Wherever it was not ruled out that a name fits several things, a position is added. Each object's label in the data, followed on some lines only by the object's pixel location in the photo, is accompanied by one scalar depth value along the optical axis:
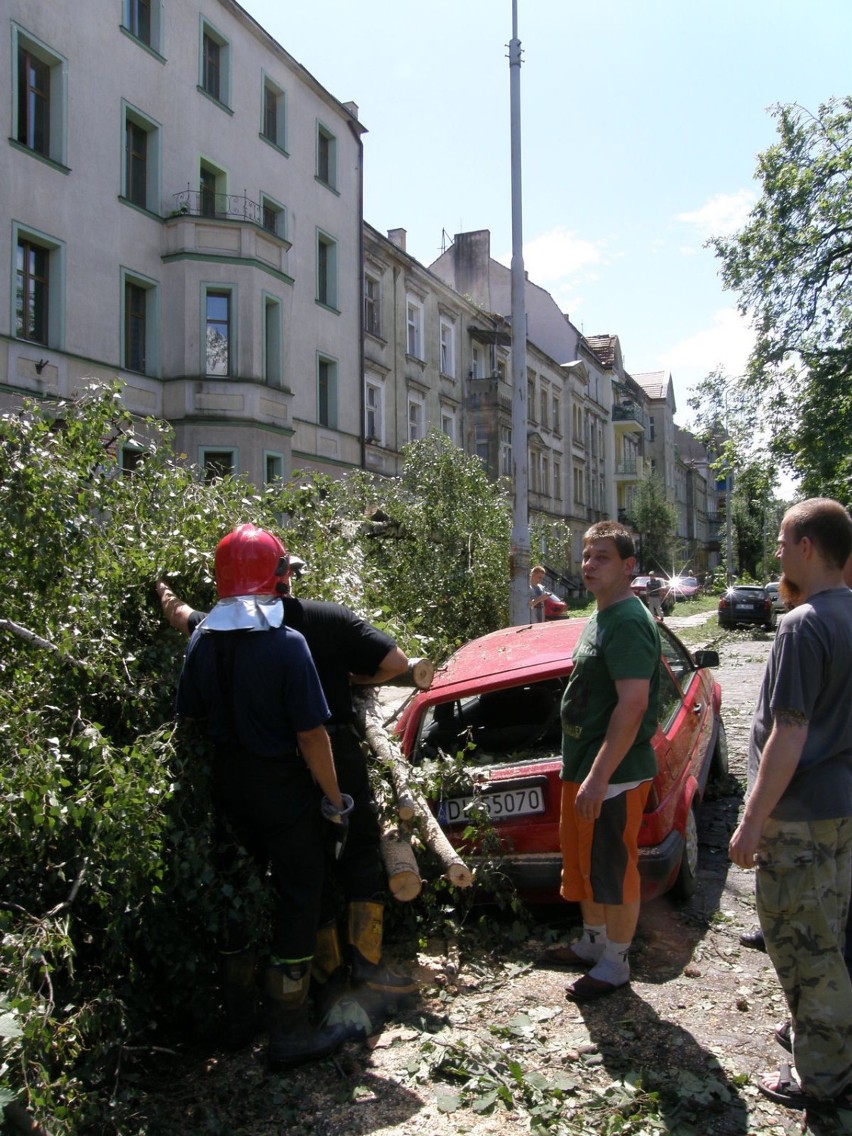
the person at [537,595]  14.41
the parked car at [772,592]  30.21
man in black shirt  3.70
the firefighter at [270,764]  3.30
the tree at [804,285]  21.55
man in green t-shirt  3.65
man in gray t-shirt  2.87
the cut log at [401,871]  3.88
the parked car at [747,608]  28.00
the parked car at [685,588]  44.31
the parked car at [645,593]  25.63
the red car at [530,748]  4.50
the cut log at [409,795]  4.07
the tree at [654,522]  53.25
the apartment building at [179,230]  16.08
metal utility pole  14.46
